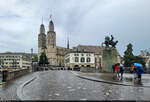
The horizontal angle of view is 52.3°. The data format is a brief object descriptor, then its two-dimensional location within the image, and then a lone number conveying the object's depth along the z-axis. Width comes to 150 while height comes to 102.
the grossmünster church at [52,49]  135.25
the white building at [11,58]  129.09
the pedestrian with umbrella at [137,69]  13.32
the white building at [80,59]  92.75
